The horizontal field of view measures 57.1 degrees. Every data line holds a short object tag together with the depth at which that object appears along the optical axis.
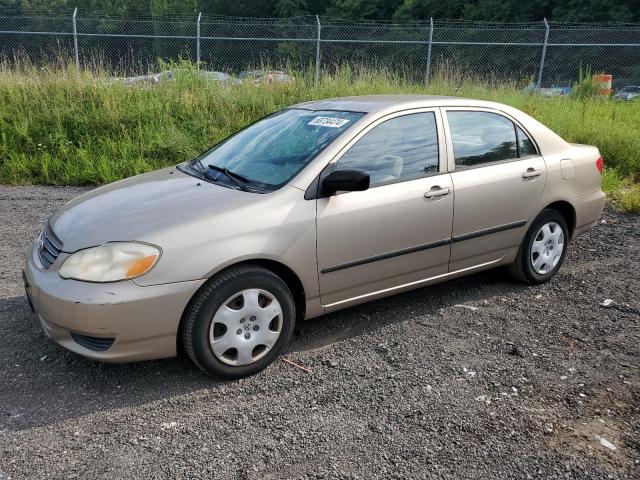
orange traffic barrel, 13.53
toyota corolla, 3.18
